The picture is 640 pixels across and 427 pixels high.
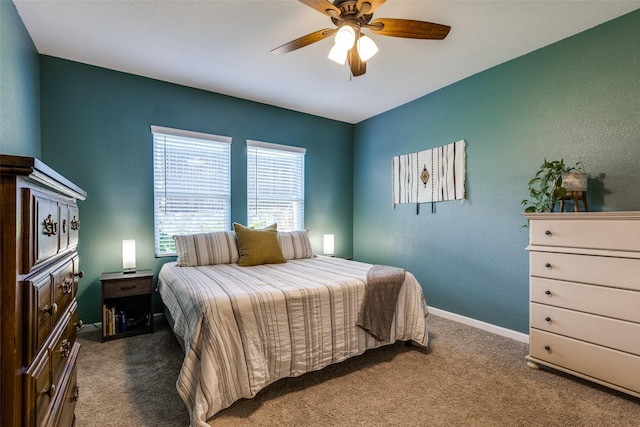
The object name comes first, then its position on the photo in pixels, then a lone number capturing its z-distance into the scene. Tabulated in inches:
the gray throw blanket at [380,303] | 91.0
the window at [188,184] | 135.9
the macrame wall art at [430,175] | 134.8
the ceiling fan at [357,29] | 73.5
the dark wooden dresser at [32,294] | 28.6
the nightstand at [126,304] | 110.1
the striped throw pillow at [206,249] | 122.7
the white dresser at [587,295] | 74.9
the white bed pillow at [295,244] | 140.6
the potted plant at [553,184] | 88.4
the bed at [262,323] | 67.0
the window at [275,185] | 159.9
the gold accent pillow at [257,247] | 123.8
